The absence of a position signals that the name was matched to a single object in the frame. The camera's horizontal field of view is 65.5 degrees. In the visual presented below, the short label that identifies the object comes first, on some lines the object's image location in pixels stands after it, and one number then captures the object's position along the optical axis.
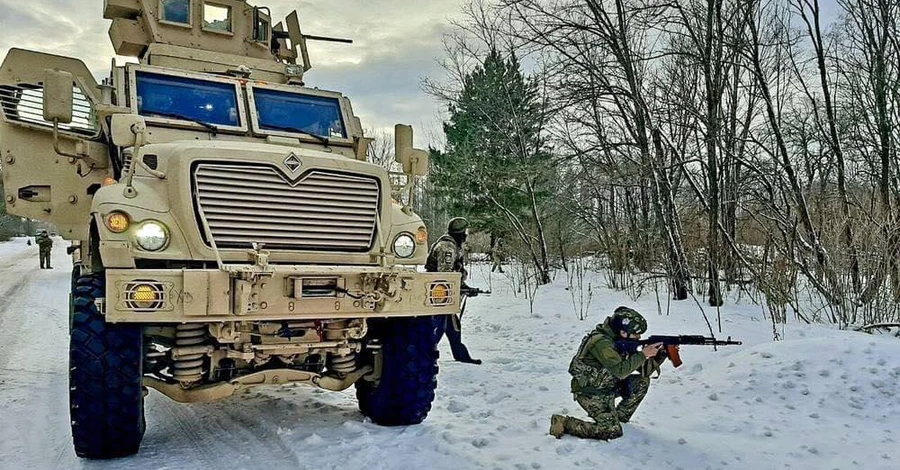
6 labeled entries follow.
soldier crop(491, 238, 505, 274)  18.67
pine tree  15.91
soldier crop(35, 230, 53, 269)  20.27
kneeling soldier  4.66
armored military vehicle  4.05
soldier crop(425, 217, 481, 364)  7.53
